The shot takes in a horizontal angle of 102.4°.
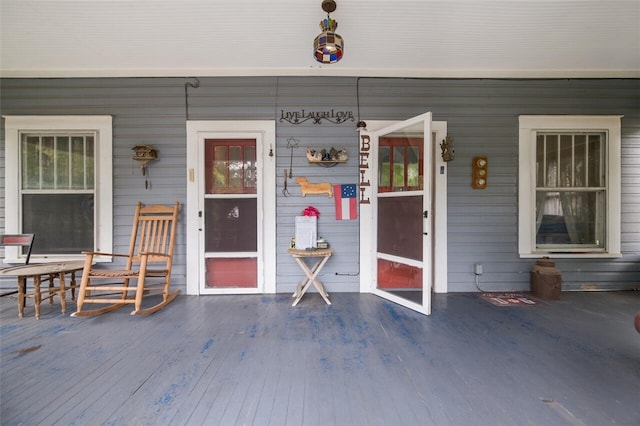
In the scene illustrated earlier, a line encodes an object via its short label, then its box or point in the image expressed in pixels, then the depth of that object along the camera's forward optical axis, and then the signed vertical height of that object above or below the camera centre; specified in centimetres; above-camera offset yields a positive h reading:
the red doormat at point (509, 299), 294 -105
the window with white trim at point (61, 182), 322 +35
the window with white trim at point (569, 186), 332 +33
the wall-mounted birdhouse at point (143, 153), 313 +70
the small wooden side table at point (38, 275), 250 -65
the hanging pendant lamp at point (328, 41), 215 +143
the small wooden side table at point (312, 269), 285 -67
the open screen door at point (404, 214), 269 -4
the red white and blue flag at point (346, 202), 327 +11
